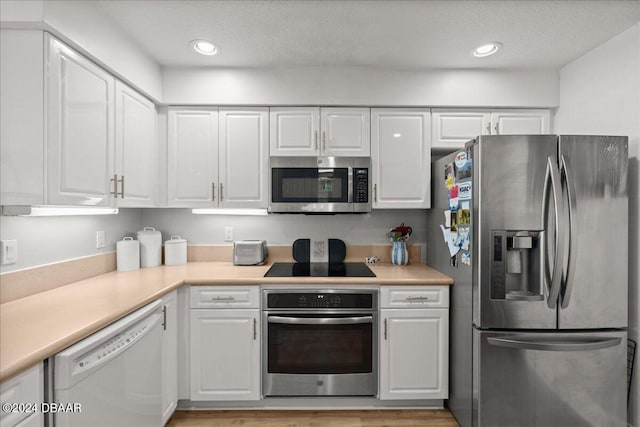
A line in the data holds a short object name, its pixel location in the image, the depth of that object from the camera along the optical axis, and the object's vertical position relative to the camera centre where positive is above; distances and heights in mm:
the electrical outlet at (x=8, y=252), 1601 -207
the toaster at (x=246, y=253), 2648 -339
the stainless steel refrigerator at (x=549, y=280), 1798 -373
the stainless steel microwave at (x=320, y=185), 2516 +187
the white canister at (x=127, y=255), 2420 -327
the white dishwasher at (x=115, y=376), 1165 -684
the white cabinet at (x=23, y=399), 960 -573
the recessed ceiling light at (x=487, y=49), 2173 +1065
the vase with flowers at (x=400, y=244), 2734 -272
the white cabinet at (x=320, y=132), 2564 +592
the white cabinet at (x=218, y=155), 2564 +414
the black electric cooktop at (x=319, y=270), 2336 -443
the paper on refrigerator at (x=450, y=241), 2116 -199
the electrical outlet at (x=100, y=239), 2299 -205
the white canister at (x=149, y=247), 2582 -288
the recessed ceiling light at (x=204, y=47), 2158 +1067
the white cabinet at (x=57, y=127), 1449 +390
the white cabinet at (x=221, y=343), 2195 -866
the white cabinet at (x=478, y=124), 2584 +665
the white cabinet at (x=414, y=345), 2207 -880
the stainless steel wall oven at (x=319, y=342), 2195 -864
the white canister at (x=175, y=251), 2662 -333
